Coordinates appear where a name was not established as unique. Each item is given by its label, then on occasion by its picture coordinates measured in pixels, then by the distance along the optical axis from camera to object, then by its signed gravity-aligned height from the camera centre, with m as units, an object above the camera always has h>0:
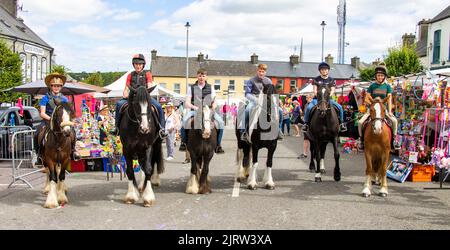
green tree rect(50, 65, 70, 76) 32.48 +2.46
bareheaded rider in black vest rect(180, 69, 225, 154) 8.55 +0.12
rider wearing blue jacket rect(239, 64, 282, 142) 9.12 +0.34
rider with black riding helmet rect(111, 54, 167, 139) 7.96 +0.41
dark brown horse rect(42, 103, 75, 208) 7.41 -0.91
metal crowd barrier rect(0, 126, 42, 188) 11.12 -1.38
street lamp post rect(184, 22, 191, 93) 38.99 +6.39
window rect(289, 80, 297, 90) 68.00 +3.41
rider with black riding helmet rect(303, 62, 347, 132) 9.93 +0.59
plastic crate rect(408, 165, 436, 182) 10.24 -1.56
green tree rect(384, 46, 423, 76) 31.84 +3.47
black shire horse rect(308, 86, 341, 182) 9.70 -0.46
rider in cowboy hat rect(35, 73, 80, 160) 7.93 -0.01
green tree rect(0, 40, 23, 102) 22.84 +1.46
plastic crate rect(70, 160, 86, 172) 11.95 -1.87
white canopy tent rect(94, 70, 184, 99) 20.51 +0.55
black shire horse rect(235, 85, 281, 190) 8.87 -0.52
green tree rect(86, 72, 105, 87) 71.88 +3.80
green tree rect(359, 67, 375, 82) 37.91 +3.04
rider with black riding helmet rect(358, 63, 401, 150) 8.82 +0.37
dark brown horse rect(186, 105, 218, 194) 8.34 -0.86
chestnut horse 8.34 -0.69
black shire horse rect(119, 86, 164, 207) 7.41 -0.65
